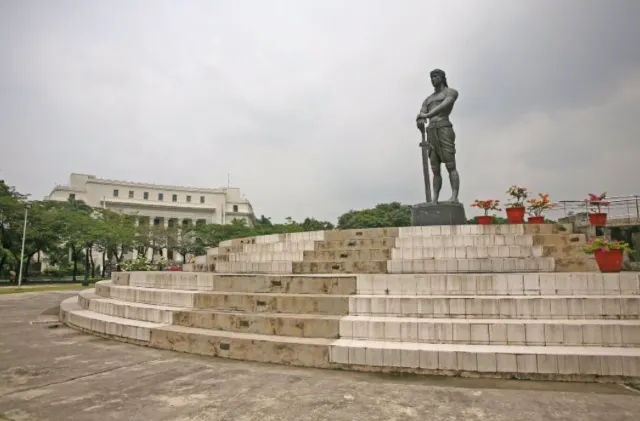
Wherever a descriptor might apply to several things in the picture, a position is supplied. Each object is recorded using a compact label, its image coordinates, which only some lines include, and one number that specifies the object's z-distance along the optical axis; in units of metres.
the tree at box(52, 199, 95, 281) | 35.88
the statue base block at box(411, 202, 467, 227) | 11.29
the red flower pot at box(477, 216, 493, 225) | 11.25
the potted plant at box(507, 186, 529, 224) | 10.70
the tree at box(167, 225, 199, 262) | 49.34
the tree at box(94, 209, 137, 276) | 38.00
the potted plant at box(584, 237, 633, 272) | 6.16
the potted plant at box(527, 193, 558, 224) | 10.45
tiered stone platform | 4.85
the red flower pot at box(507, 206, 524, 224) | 10.69
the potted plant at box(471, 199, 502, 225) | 11.16
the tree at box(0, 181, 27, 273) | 31.92
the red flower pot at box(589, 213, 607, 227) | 9.69
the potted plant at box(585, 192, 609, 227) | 9.66
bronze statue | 11.53
